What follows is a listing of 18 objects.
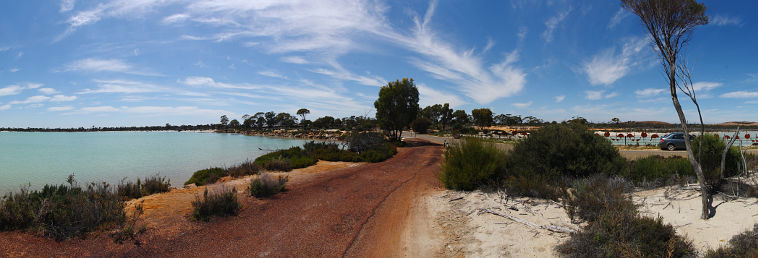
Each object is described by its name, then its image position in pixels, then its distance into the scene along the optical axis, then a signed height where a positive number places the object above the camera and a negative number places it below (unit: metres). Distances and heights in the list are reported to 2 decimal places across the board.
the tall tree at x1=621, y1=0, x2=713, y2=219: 4.79 +1.80
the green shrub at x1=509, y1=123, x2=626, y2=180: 7.64 -0.73
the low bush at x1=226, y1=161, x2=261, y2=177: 11.88 -1.74
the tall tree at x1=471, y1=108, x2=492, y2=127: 72.69 +3.36
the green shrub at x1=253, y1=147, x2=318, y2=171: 13.50 -1.64
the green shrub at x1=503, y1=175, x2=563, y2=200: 6.53 -1.40
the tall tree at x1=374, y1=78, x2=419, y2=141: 30.39 +2.68
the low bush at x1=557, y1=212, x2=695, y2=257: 3.56 -1.45
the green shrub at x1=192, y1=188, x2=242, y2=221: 6.15 -1.70
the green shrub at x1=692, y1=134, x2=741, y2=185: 6.80 -0.63
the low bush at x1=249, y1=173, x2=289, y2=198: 8.18 -1.67
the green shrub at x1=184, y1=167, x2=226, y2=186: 11.08 -1.93
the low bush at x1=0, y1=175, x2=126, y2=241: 4.77 -1.49
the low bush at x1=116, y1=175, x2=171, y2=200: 7.88 -1.72
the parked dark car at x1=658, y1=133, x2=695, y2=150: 20.48 -0.94
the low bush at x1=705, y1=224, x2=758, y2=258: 3.17 -1.36
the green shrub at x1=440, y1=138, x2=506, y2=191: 8.40 -1.07
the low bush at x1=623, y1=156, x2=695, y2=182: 7.26 -1.06
